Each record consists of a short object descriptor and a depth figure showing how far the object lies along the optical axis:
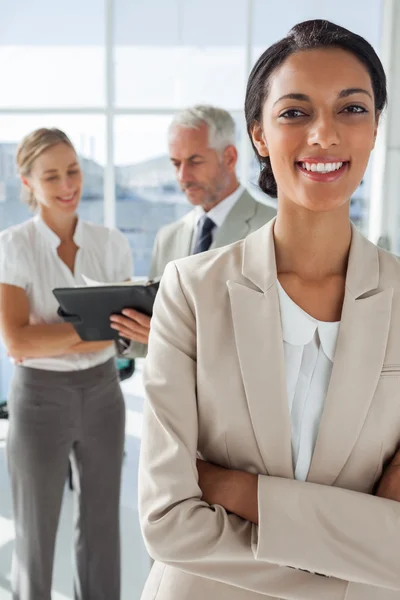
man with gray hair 2.21
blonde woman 2.15
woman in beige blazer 0.94
